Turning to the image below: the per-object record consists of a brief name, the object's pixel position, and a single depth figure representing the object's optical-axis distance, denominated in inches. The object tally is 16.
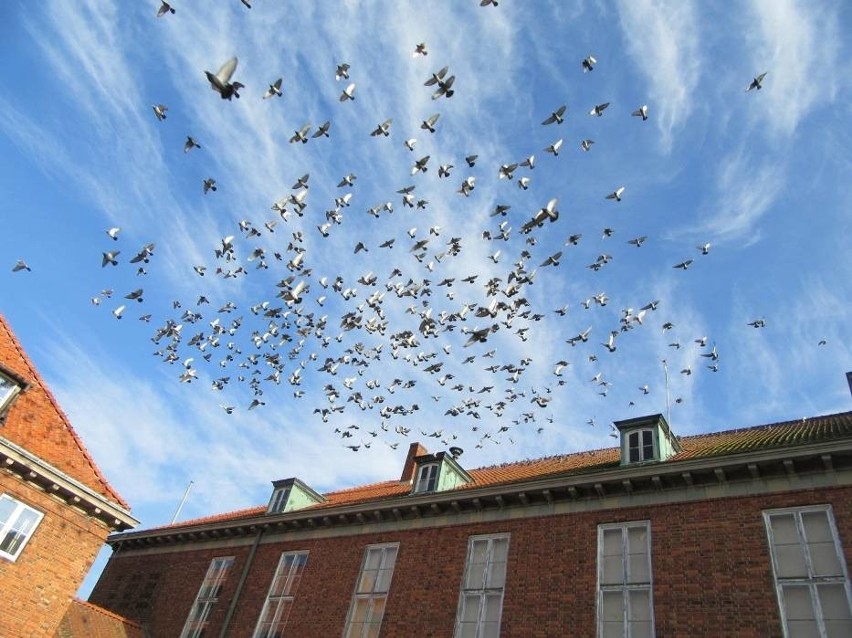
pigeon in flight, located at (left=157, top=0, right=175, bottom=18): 493.0
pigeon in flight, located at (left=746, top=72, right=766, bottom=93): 503.9
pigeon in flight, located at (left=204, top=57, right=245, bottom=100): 392.8
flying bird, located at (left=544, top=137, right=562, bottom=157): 570.9
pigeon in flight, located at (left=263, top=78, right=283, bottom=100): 544.8
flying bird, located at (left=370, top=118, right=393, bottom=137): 552.4
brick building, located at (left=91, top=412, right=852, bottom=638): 528.7
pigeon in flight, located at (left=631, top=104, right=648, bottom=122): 553.9
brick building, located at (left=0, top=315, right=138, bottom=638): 719.9
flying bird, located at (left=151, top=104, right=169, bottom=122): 568.4
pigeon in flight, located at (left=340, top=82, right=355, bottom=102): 525.0
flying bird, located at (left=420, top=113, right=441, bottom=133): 562.6
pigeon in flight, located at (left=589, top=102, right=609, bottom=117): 536.9
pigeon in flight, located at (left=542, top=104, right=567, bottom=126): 552.7
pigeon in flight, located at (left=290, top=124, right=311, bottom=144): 557.6
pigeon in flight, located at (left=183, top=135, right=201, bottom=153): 595.5
